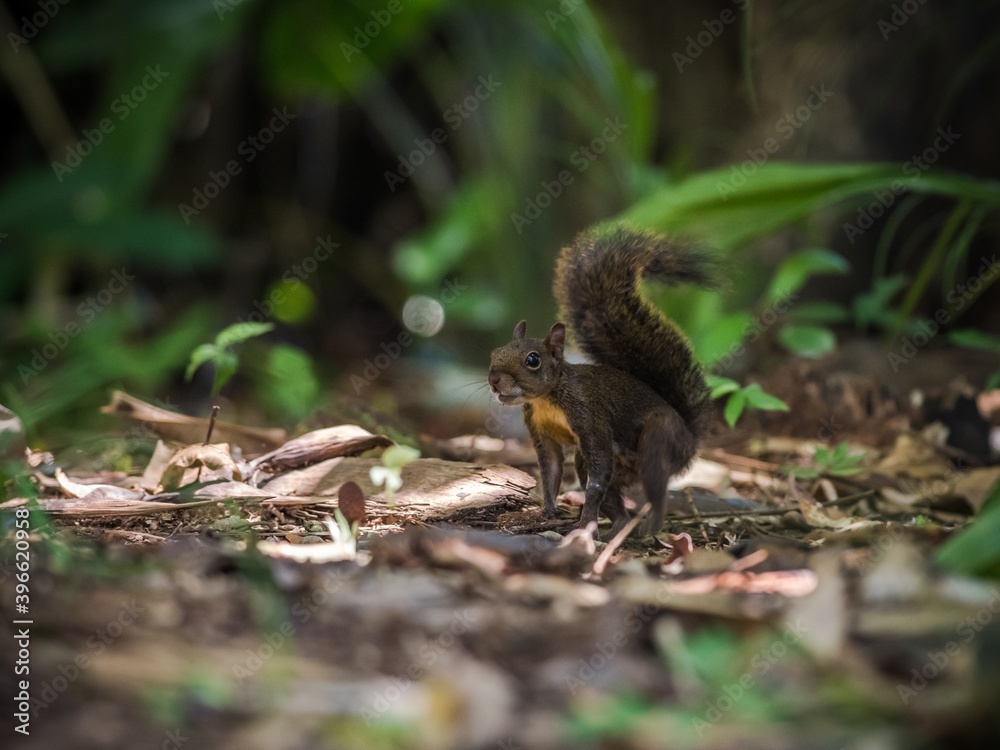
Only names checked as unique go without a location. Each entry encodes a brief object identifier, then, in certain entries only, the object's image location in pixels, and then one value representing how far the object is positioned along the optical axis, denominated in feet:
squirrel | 18.48
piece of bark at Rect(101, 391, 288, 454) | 20.26
